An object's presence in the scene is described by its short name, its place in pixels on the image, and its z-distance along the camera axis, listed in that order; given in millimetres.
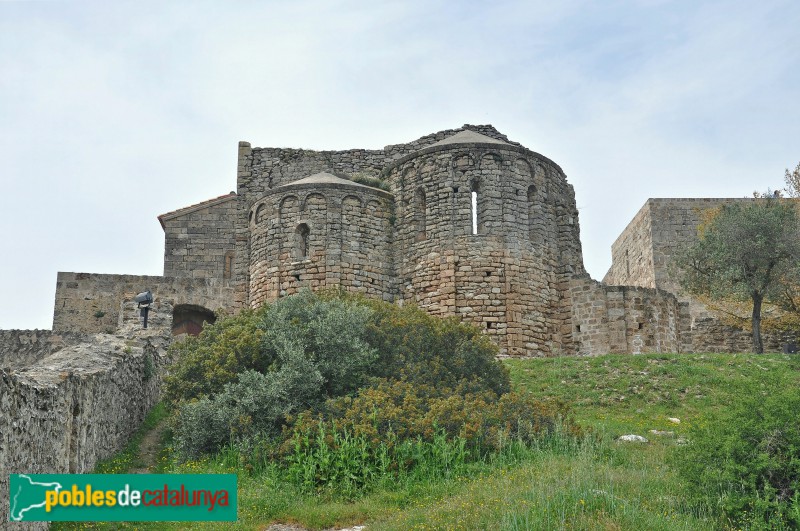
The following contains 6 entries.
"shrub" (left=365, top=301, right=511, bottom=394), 16141
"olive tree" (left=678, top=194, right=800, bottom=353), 24812
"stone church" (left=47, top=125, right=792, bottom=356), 25312
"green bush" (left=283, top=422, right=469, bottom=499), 12727
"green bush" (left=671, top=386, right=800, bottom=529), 10711
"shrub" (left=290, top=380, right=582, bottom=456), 13555
